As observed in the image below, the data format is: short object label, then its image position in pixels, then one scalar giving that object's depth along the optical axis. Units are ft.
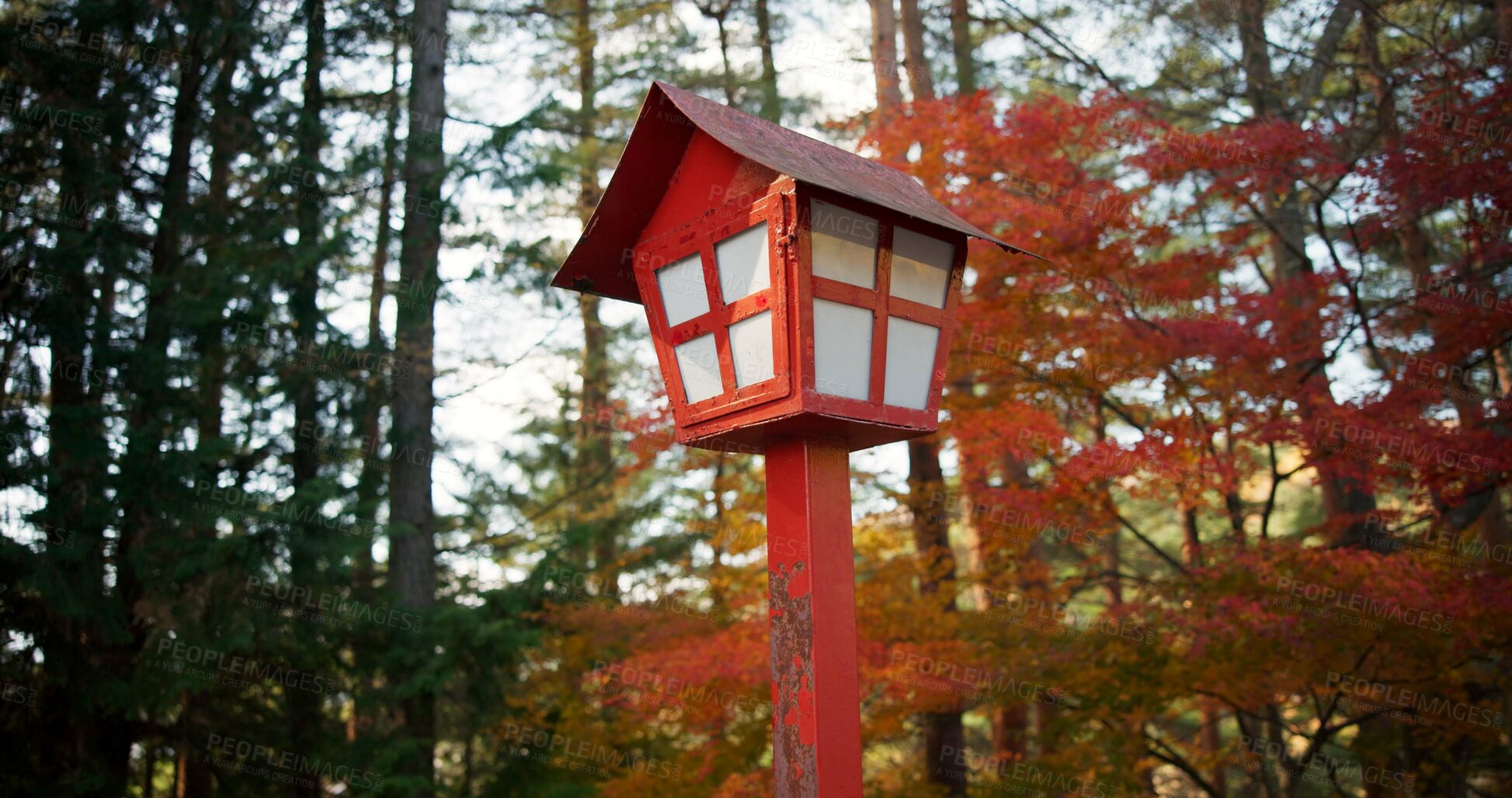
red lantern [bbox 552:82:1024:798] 7.82
